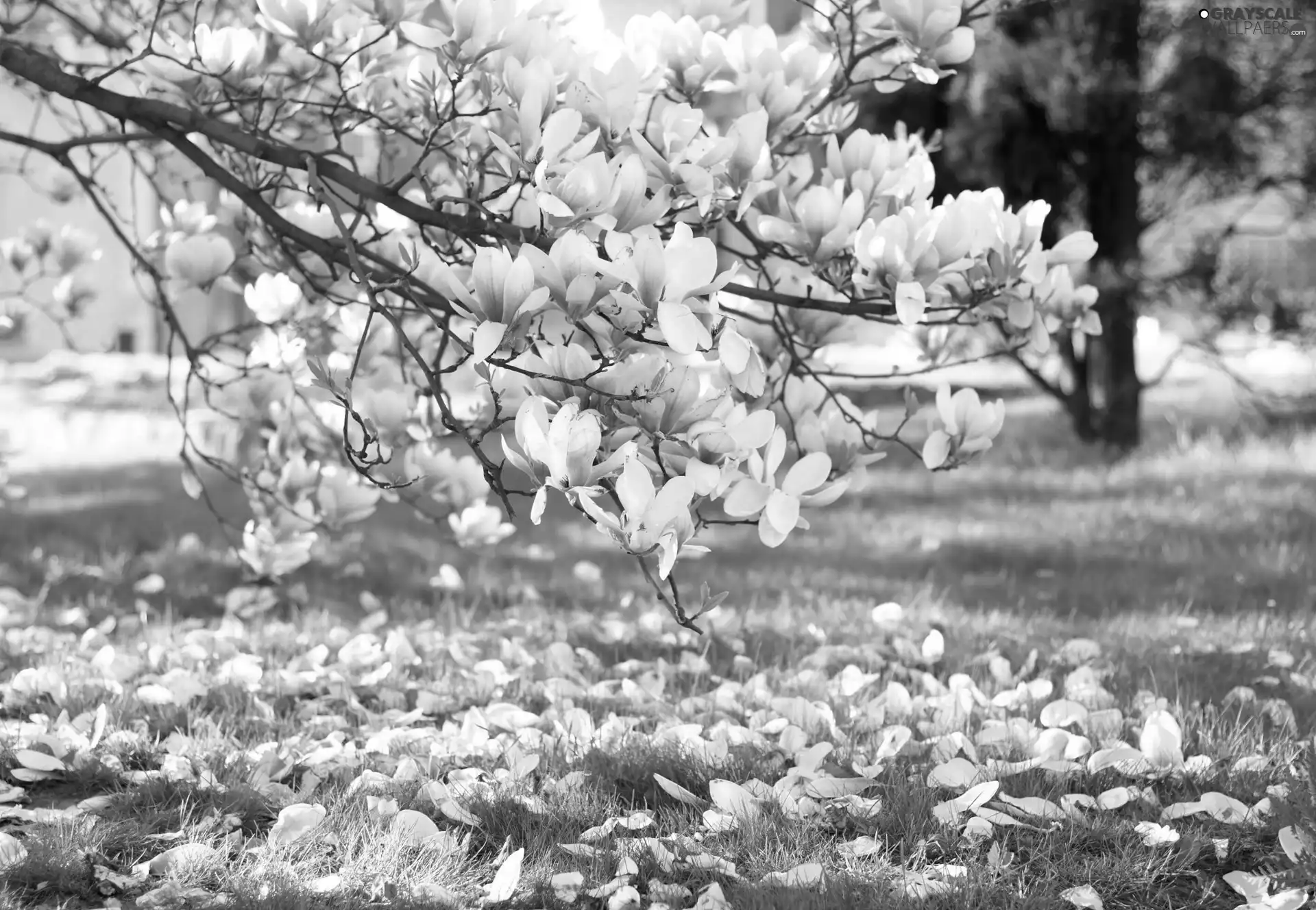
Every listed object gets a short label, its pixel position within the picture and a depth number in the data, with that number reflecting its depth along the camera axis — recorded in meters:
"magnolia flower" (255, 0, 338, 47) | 4.06
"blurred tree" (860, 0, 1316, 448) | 12.89
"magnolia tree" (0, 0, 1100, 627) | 3.33
